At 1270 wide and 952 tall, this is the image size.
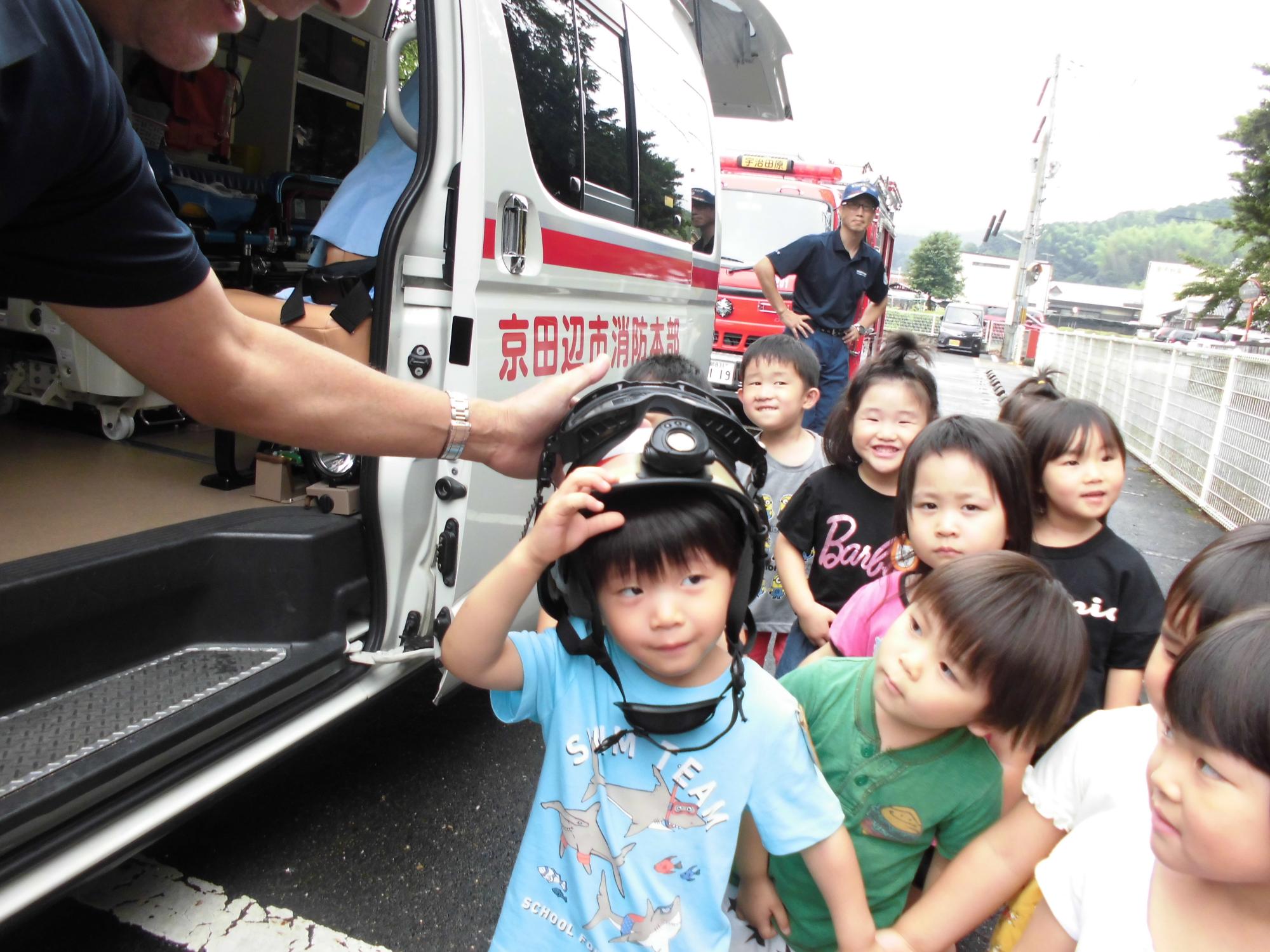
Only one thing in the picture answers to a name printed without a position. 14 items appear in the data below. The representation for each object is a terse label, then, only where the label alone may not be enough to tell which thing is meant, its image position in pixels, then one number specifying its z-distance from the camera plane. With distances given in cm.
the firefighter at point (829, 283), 529
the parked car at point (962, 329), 2822
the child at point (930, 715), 130
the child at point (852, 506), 225
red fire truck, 725
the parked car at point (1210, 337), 3629
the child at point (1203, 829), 87
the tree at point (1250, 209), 1059
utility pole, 2439
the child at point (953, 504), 180
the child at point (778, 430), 256
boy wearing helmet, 114
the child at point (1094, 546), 194
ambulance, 164
